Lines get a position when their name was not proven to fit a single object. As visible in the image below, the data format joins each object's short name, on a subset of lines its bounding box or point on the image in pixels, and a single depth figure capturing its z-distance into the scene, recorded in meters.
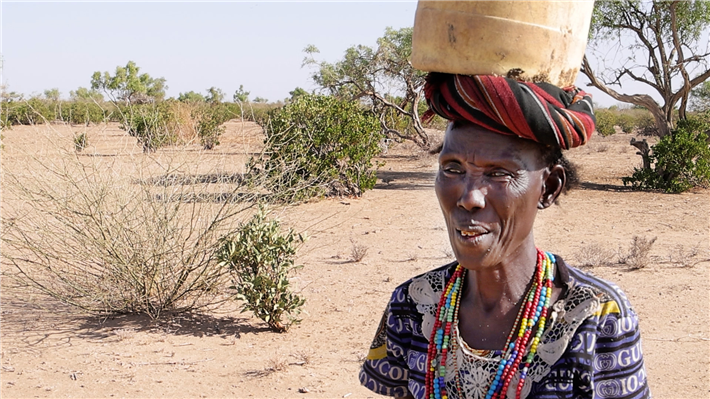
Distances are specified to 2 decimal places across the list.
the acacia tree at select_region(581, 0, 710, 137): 15.05
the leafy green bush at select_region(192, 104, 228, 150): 20.72
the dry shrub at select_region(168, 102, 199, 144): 19.31
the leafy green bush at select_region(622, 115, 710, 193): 12.94
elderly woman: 1.44
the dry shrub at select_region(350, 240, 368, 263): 7.74
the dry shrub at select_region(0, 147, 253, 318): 5.91
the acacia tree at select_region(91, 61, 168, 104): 44.97
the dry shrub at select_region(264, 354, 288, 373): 4.87
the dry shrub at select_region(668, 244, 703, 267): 7.20
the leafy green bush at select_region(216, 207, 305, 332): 5.66
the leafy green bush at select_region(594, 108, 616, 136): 30.22
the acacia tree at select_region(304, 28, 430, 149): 18.55
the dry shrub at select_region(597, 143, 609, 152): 22.36
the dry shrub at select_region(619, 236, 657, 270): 7.00
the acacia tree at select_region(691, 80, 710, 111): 29.84
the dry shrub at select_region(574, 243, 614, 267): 7.21
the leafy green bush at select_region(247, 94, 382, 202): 11.58
